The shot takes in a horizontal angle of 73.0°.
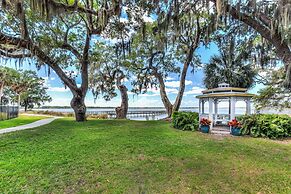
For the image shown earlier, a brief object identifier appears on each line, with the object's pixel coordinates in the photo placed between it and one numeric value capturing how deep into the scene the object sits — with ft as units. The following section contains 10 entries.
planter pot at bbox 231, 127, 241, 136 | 27.25
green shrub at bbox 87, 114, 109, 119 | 63.62
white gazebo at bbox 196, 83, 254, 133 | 31.42
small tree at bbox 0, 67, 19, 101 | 56.90
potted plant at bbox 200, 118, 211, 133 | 29.37
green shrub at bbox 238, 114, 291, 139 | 24.99
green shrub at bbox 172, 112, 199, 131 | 31.30
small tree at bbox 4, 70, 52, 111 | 96.99
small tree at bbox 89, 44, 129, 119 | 52.06
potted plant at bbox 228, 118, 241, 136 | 27.29
